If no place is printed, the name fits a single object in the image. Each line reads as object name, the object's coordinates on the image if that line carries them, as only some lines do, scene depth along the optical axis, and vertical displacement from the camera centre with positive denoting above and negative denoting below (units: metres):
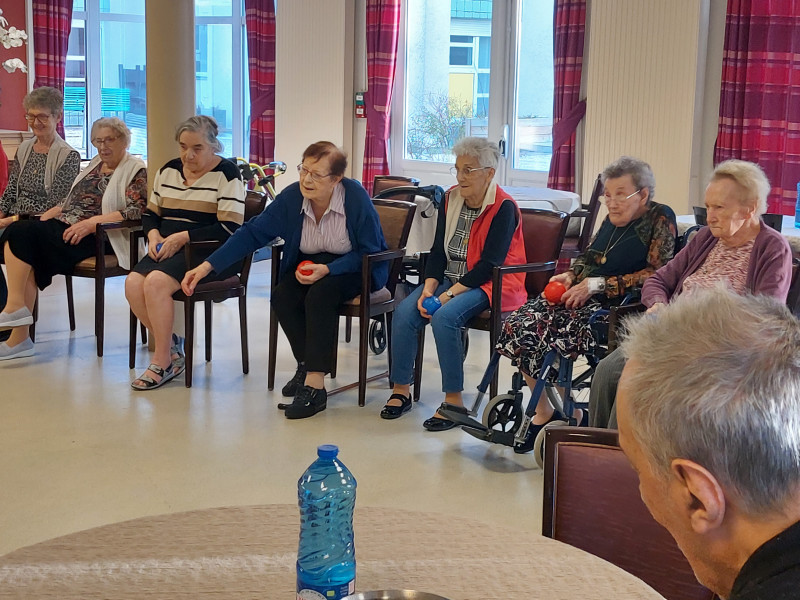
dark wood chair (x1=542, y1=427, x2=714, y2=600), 1.59 -0.60
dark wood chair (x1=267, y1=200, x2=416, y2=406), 4.32 -0.63
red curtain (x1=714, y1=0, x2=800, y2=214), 5.84 +0.37
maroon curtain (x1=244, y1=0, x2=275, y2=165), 9.35 +0.61
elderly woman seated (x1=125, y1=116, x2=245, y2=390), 4.65 -0.40
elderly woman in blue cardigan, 4.28 -0.49
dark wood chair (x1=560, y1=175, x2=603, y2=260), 5.54 -0.47
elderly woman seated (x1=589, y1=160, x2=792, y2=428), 3.26 -0.37
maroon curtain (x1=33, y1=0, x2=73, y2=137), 9.86 +0.96
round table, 1.33 -0.60
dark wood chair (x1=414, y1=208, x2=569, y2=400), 4.19 -0.44
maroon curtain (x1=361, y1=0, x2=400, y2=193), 8.31 +0.55
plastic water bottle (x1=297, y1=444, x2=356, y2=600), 1.27 -0.53
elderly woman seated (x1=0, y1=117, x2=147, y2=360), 5.08 -0.51
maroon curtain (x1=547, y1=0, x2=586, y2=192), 7.03 +0.43
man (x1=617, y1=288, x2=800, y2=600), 0.95 -0.28
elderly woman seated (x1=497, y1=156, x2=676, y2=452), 3.70 -0.49
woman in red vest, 4.11 -0.53
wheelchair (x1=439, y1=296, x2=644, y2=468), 3.64 -0.97
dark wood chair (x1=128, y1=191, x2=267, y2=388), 4.54 -0.73
